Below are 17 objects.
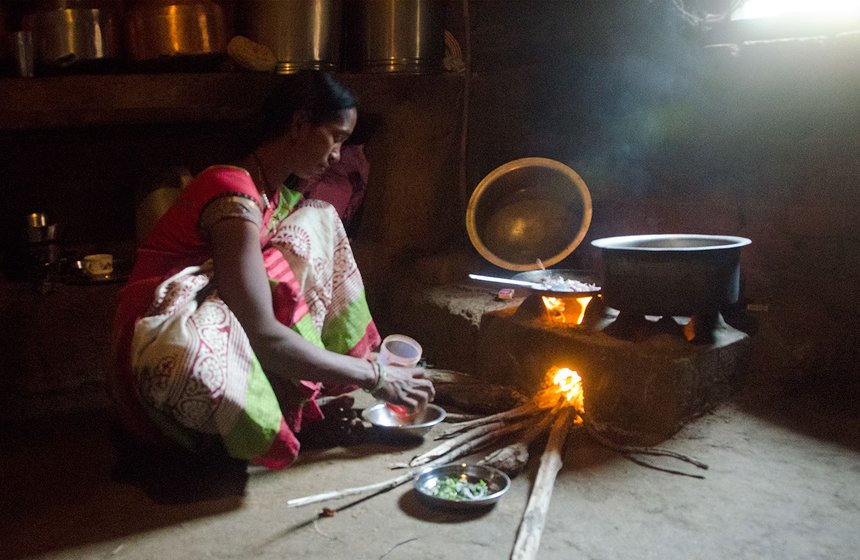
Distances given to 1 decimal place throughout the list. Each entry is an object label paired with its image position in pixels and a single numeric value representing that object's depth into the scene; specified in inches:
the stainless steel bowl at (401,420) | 109.6
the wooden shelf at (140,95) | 136.3
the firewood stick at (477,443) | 103.4
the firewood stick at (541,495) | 79.7
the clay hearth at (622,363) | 110.6
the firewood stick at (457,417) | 119.1
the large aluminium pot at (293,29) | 157.6
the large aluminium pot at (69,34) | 139.3
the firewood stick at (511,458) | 98.3
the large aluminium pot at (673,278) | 110.2
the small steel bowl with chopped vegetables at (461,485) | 88.7
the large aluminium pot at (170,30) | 145.9
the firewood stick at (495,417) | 113.9
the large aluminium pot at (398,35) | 163.8
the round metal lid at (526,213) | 152.9
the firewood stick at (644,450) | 103.0
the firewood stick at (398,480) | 92.1
